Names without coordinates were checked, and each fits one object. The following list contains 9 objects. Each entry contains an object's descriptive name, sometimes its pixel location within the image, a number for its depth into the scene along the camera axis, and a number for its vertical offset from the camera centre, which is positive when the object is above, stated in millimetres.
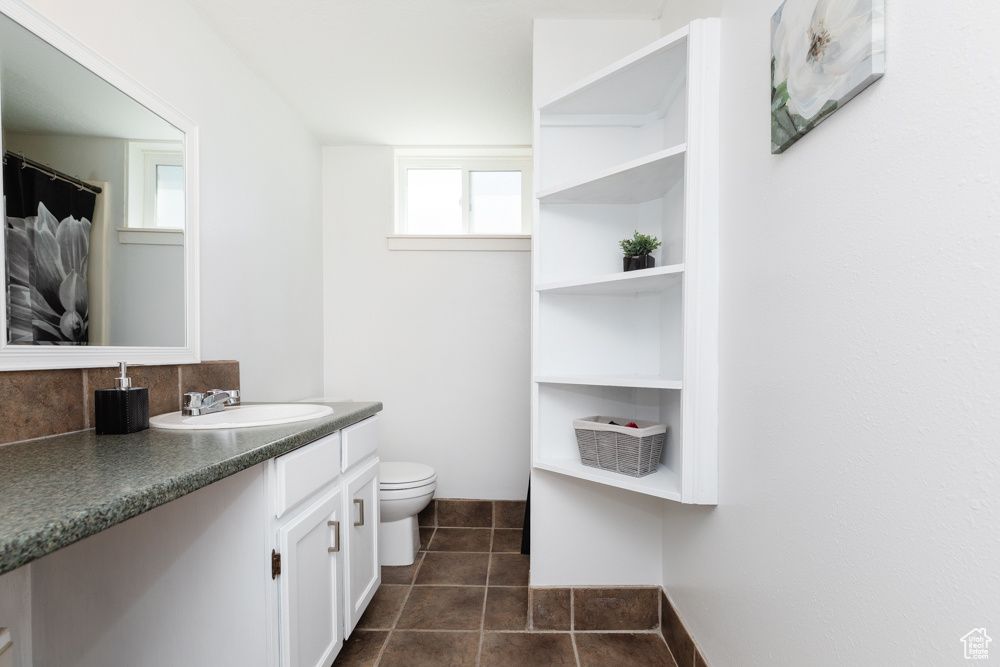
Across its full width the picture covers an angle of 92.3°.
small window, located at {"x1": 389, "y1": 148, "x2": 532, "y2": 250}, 3098 +912
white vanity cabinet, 1207 -637
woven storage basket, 1612 -393
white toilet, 2293 -852
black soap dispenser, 1255 -206
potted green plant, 1692 +285
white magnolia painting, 750 +486
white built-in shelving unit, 1392 +259
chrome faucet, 1494 -229
